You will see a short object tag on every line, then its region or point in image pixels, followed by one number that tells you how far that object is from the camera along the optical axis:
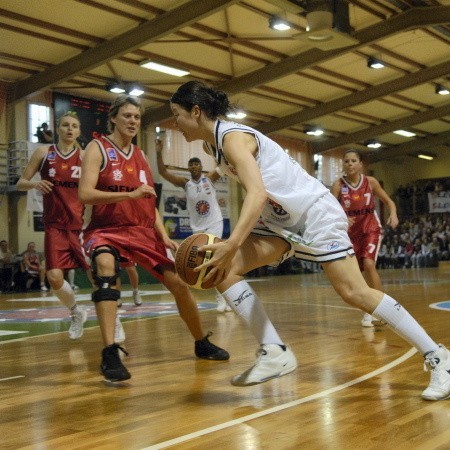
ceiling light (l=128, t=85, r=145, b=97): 19.58
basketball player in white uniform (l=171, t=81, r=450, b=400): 3.60
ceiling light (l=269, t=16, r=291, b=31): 16.16
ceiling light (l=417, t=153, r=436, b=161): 34.22
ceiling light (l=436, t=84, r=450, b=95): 24.40
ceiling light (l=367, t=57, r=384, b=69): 20.11
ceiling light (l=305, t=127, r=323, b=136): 26.91
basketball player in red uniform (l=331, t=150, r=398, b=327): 7.50
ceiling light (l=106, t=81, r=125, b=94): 19.03
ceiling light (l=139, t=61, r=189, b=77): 18.25
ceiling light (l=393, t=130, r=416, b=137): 30.32
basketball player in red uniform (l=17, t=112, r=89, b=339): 6.28
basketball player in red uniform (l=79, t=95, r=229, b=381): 4.52
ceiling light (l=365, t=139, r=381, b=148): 30.16
